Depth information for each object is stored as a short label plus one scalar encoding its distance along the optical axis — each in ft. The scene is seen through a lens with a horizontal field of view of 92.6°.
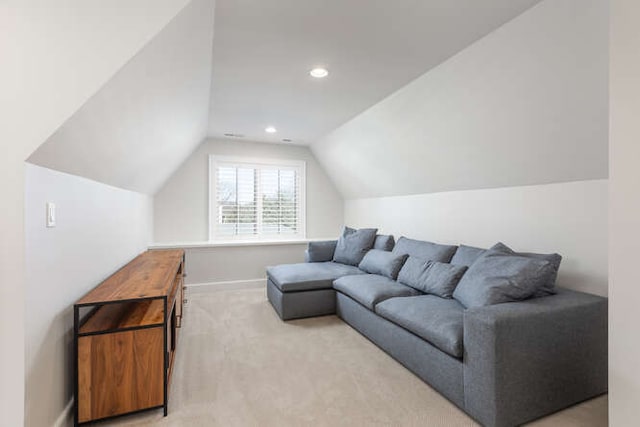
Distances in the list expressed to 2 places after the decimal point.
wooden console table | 5.63
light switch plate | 5.20
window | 16.55
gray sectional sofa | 5.64
